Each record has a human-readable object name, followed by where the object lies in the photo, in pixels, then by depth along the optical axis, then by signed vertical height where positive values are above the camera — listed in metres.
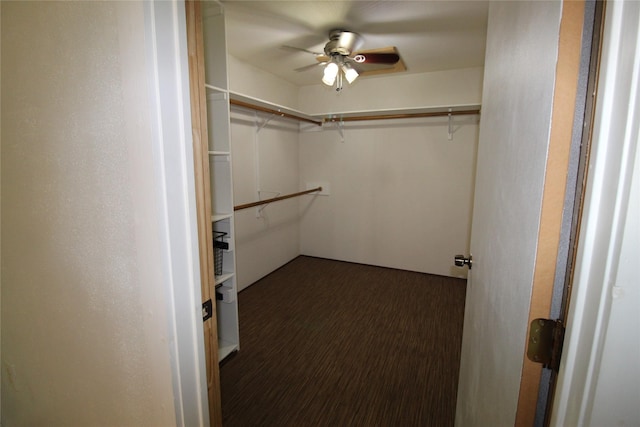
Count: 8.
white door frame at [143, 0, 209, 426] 0.68 -0.06
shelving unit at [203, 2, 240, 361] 1.89 +0.07
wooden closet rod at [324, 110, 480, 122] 3.29 +0.63
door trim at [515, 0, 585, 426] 0.50 +0.02
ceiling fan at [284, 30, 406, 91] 2.24 +0.89
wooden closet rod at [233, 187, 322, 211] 2.93 -0.34
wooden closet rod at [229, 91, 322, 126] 2.58 +0.61
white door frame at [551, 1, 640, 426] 0.41 -0.09
